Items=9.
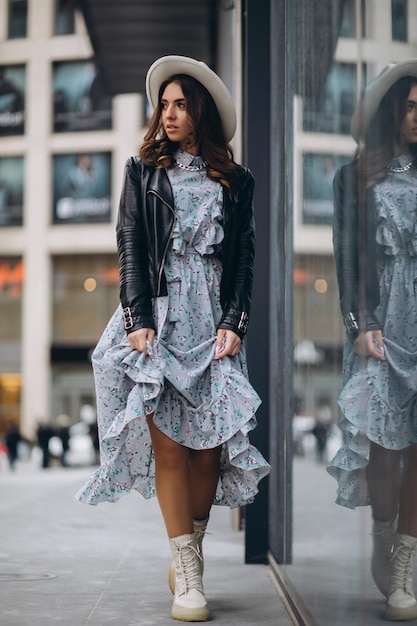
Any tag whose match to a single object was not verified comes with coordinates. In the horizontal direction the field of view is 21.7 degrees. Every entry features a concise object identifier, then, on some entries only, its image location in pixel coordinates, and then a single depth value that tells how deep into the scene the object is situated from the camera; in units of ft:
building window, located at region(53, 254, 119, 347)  135.74
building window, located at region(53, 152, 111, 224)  133.28
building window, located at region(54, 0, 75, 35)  136.36
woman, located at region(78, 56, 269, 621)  11.10
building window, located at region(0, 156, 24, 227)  136.98
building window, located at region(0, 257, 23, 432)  135.85
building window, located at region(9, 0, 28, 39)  137.49
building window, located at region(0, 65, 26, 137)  138.00
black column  14.30
